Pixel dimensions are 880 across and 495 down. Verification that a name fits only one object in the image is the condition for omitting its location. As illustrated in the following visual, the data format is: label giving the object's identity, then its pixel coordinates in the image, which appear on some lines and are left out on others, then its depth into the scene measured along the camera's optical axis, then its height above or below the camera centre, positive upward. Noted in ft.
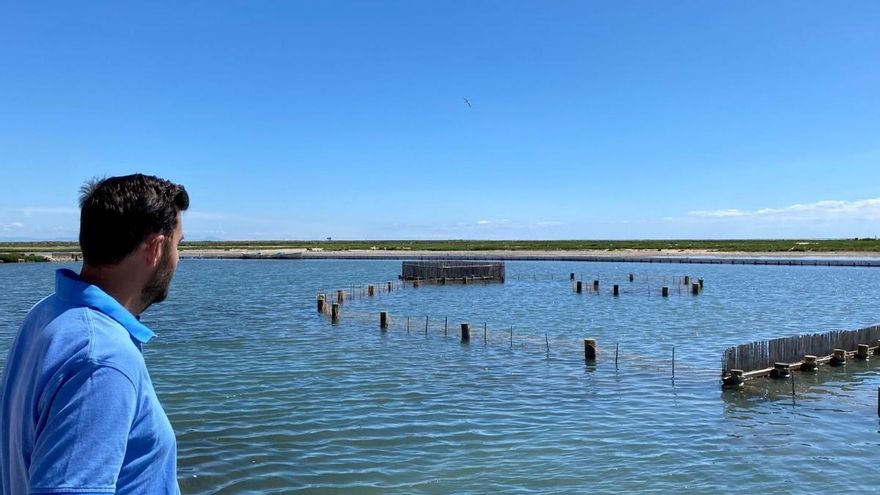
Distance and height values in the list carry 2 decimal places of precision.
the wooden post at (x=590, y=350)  79.39 -12.81
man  6.57 -1.27
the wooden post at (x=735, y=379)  64.49 -13.28
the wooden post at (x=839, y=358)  74.69 -12.98
